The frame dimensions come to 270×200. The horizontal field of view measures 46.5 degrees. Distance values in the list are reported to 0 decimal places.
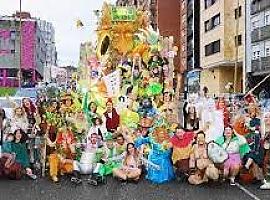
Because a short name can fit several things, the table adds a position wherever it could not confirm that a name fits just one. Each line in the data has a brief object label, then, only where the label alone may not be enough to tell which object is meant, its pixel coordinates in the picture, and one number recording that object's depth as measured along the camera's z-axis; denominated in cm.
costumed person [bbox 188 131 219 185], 582
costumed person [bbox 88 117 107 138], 662
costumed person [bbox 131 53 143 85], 911
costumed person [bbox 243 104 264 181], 597
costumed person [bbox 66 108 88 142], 685
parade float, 872
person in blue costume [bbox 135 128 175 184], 601
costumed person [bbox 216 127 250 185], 590
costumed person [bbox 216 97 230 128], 657
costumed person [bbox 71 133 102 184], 603
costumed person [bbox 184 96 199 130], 695
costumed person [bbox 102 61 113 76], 949
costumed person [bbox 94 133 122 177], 616
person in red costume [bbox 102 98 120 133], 716
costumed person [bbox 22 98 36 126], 668
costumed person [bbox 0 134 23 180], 604
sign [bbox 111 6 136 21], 967
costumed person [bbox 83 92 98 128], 706
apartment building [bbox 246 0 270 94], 2014
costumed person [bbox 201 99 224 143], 618
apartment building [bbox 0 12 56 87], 3864
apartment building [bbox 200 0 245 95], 2310
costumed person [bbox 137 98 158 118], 837
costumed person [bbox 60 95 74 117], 775
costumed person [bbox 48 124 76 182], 612
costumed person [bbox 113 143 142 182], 596
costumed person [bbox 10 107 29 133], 641
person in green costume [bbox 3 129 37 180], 612
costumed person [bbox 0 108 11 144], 624
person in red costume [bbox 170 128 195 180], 603
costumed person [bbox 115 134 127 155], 620
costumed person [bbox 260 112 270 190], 574
